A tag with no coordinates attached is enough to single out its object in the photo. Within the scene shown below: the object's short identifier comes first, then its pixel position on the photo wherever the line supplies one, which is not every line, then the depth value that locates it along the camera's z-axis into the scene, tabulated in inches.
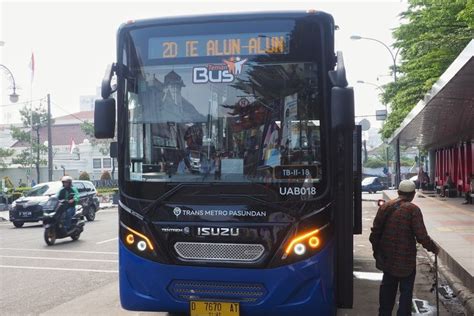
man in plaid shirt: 217.5
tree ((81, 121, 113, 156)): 2286.5
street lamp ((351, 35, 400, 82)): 1232.2
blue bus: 204.2
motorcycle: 526.0
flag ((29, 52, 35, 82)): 1459.2
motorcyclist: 533.6
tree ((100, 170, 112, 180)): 1946.1
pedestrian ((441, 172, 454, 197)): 1105.7
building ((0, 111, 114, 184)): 2164.1
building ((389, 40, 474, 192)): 436.1
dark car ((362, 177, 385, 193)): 1899.6
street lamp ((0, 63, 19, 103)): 988.6
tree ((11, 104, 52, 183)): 1878.7
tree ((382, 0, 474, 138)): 668.1
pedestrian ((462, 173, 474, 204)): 890.1
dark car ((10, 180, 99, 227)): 741.9
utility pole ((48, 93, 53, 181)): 1191.3
